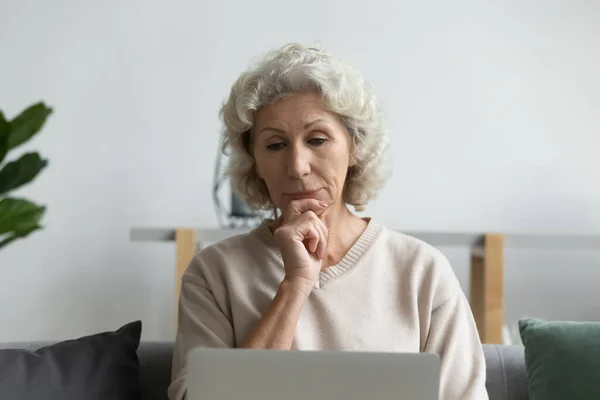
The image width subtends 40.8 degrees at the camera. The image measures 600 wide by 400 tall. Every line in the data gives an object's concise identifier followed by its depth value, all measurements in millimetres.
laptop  969
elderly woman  1656
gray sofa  1738
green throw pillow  1572
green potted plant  1771
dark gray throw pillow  1505
